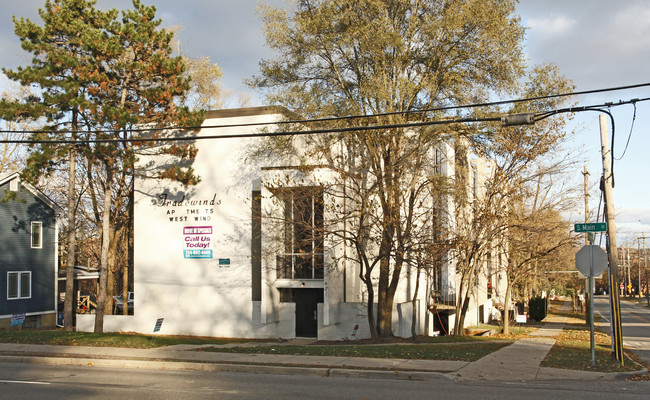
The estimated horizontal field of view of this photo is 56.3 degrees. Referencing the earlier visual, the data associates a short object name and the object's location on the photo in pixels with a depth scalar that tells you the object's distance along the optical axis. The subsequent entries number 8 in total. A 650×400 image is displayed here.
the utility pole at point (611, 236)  14.46
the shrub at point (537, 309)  44.88
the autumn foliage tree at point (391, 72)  19.64
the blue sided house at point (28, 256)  34.34
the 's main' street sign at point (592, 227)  14.59
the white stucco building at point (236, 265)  24.22
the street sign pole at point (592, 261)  13.90
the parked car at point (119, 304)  45.51
